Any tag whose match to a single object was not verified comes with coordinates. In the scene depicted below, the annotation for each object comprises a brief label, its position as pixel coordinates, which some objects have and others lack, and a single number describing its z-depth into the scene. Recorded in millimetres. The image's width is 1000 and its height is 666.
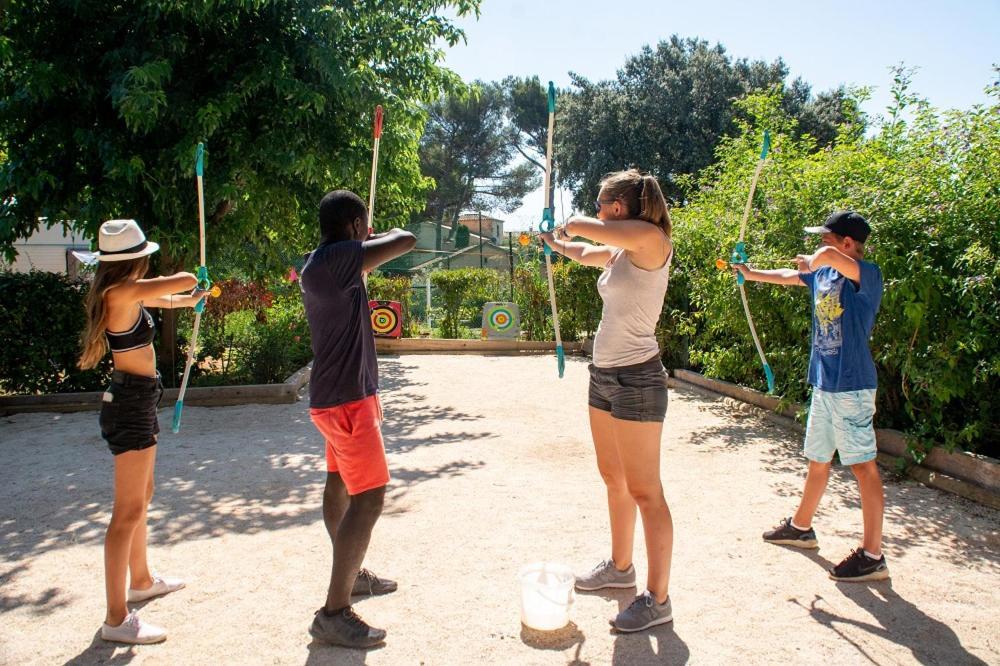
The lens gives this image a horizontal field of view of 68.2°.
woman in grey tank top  2967
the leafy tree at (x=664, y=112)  28859
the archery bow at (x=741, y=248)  3895
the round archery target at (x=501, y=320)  14094
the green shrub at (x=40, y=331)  7973
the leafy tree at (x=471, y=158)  39375
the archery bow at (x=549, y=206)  3289
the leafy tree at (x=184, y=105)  7410
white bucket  3014
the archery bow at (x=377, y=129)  3407
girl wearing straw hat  3000
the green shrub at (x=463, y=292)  14797
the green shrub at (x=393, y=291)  14547
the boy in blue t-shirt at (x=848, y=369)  3500
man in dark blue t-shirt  2865
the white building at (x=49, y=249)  25475
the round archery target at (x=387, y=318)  13961
